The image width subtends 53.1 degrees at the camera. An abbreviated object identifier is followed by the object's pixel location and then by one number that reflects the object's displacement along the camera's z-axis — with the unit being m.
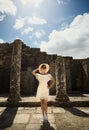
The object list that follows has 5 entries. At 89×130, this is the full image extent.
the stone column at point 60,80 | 4.00
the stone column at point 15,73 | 3.98
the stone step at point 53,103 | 3.77
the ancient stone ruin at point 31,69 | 4.22
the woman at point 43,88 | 2.48
